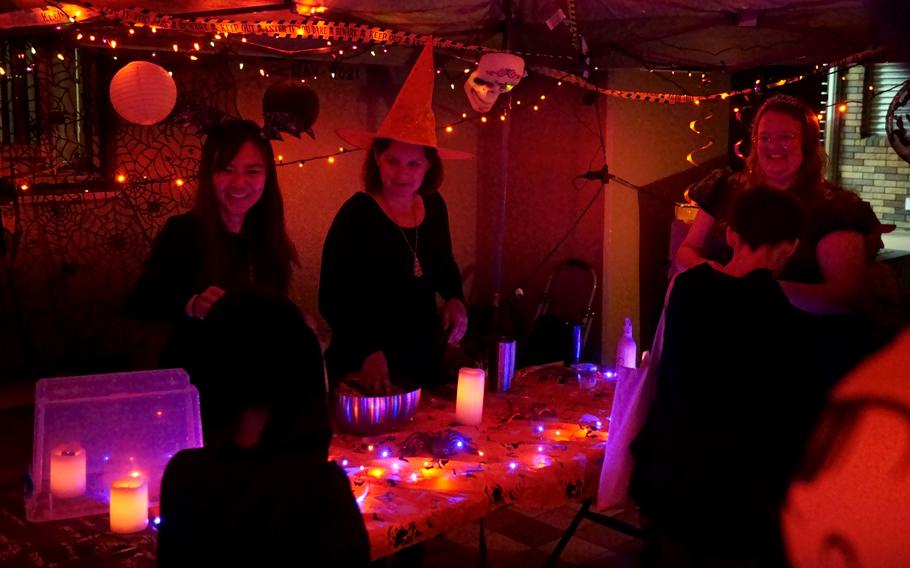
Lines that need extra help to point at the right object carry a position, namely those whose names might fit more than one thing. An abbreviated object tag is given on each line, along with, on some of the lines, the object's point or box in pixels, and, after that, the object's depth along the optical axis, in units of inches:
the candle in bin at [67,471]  78.7
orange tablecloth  83.4
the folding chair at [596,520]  121.1
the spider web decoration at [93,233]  179.5
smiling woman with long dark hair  100.4
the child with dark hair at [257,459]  51.4
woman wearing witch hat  115.5
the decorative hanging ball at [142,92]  138.6
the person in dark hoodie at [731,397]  82.8
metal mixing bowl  100.0
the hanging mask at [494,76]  156.2
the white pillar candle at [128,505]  75.2
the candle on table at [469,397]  107.3
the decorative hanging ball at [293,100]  177.9
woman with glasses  108.1
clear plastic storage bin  79.1
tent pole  216.2
